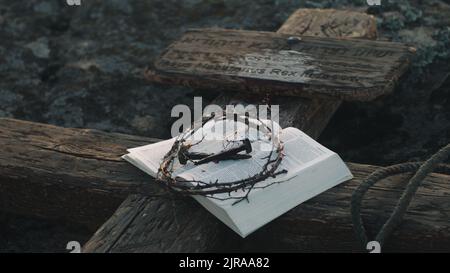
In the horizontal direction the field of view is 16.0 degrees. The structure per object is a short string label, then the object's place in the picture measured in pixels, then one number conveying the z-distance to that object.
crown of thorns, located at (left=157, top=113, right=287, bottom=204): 2.63
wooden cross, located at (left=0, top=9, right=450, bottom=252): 2.58
